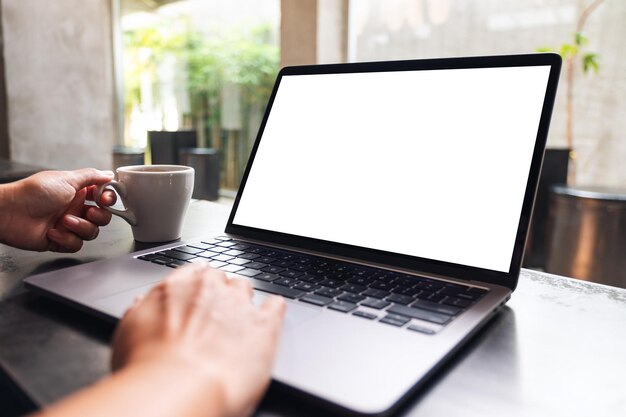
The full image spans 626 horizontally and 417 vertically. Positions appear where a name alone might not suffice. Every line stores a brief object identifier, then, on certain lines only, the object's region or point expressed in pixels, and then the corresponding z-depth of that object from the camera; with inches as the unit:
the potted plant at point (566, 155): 105.5
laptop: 16.1
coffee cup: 29.2
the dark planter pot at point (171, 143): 176.2
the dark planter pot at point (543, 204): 105.3
